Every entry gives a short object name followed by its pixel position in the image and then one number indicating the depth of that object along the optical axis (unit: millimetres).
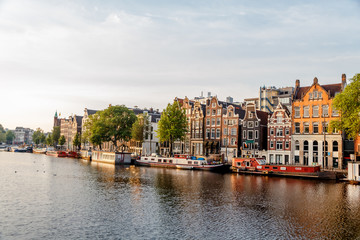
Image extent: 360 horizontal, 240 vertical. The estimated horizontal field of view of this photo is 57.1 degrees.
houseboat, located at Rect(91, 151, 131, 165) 107938
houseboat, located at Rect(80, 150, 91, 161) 131775
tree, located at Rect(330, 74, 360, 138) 61062
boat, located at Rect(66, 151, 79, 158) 147075
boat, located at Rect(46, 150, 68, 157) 149625
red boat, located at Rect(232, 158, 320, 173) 71812
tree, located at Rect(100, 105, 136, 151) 119750
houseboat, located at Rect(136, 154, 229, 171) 88312
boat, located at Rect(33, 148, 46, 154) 181275
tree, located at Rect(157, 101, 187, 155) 100162
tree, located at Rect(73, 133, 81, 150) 177188
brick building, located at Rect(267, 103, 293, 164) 91500
